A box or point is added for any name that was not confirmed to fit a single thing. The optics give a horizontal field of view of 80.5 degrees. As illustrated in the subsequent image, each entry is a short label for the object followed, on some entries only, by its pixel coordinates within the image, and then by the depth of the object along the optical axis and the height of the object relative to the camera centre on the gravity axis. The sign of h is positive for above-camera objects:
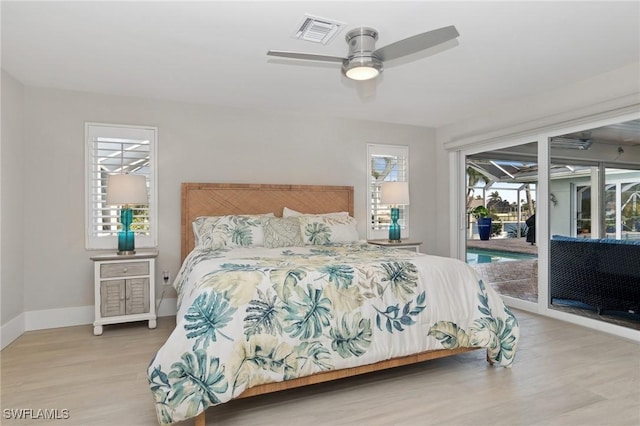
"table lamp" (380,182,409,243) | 4.87 +0.22
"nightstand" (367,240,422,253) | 4.66 -0.39
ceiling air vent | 2.51 +1.28
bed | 1.95 -0.67
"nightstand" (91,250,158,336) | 3.64 -0.74
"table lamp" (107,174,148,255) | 3.69 +0.16
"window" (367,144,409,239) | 5.28 +0.52
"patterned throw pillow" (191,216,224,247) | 3.83 -0.13
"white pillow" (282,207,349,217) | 4.46 -0.01
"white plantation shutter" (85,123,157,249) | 3.99 +0.46
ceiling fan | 2.25 +1.01
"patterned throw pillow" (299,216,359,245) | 4.03 -0.19
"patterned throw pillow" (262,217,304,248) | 3.84 -0.20
